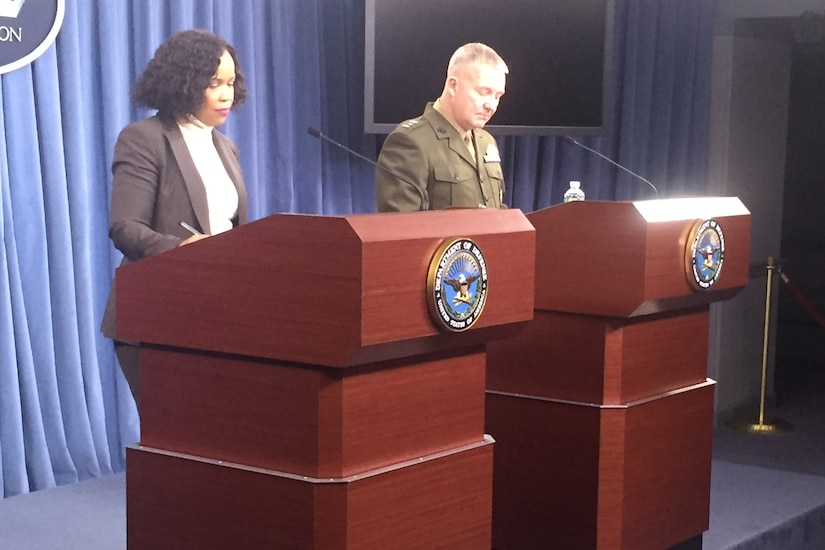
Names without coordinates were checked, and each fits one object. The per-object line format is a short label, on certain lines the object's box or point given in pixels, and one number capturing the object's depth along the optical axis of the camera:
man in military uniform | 3.06
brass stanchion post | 5.64
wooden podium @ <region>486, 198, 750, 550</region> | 2.78
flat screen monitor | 4.54
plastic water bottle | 3.51
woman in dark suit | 2.57
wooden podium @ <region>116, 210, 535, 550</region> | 1.97
